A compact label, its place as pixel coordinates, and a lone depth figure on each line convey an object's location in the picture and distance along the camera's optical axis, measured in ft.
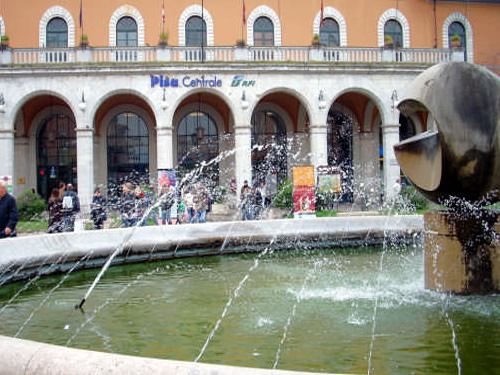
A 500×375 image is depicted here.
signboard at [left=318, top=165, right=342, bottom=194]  75.97
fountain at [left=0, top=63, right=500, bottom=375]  16.69
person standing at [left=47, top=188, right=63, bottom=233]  55.36
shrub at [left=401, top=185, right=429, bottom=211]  81.56
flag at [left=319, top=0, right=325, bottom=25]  96.89
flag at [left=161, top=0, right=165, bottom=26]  96.71
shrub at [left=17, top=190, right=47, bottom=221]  78.84
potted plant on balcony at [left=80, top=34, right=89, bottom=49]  82.32
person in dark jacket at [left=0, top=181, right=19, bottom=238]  31.94
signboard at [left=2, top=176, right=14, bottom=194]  80.28
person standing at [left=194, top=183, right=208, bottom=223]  65.21
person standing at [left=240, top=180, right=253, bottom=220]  72.59
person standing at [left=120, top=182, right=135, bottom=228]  59.33
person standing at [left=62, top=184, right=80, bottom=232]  56.95
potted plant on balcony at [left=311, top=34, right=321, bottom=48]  86.07
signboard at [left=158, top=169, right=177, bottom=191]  78.11
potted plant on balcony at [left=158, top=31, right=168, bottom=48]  83.30
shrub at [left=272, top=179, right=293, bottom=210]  78.95
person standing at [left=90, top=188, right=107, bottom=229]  57.06
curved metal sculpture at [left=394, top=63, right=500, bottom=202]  22.50
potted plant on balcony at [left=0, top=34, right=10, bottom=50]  81.31
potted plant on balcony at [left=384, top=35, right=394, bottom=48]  88.22
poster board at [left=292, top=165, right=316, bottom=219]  67.72
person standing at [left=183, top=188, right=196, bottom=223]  66.49
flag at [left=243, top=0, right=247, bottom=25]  92.89
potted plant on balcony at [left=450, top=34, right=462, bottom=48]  89.86
